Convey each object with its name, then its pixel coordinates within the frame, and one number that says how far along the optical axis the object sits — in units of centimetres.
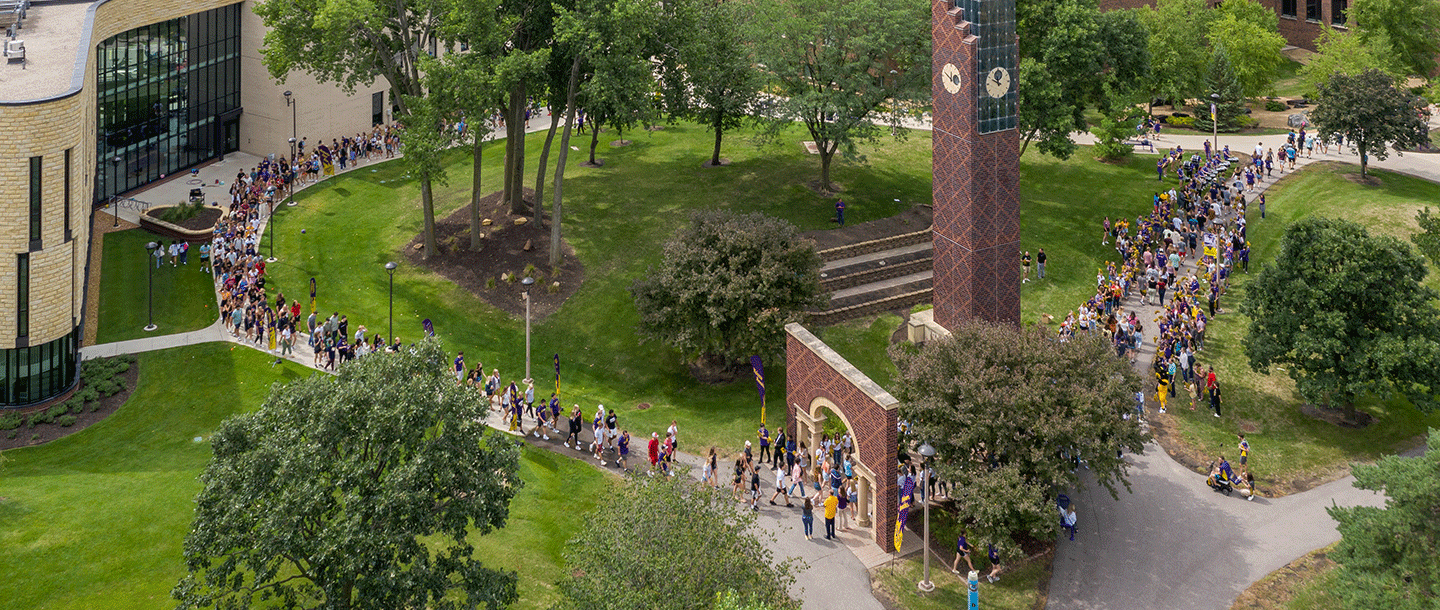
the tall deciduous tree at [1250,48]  7538
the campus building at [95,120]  4134
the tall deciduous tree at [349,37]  4875
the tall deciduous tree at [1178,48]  7325
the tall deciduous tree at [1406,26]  7381
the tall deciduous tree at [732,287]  4406
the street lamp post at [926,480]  3044
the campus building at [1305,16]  8588
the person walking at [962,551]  3516
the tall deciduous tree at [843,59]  5425
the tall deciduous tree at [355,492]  2534
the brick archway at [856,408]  3578
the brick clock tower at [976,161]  3956
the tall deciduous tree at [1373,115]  6075
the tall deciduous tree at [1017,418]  3403
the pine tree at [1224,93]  7294
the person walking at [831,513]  3647
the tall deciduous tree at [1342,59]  6969
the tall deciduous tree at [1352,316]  4116
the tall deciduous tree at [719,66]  5378
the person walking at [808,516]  3631
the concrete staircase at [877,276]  5106
